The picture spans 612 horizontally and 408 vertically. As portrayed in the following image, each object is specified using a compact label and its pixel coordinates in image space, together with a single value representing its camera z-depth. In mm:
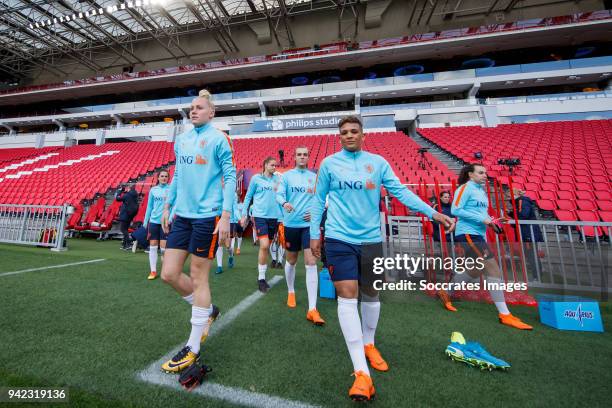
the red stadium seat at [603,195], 7196
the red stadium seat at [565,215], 6473
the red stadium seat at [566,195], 7273
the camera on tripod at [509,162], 5388
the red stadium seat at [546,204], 6906
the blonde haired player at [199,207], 1818
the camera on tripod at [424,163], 10612
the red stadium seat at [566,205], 6875
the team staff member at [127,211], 7129
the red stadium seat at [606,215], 6163
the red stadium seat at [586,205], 6820
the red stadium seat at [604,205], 6748
